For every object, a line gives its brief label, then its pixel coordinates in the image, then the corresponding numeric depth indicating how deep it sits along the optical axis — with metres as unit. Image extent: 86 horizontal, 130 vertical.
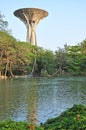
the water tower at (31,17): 46.95
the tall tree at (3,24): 32.25
